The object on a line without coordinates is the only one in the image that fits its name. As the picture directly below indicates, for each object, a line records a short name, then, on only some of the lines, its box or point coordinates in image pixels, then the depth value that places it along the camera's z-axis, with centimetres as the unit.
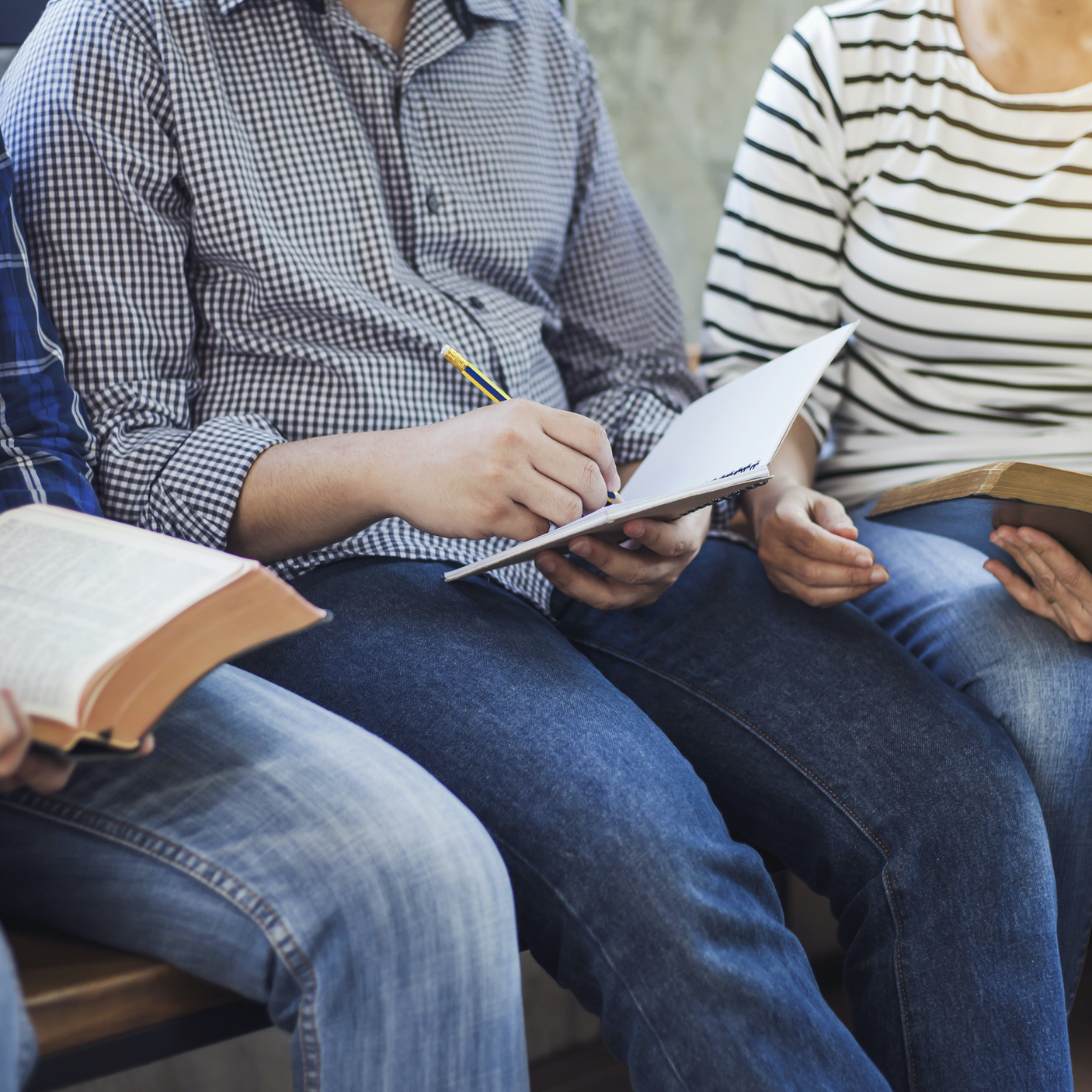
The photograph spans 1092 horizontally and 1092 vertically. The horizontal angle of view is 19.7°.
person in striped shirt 229
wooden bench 193
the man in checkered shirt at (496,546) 198
